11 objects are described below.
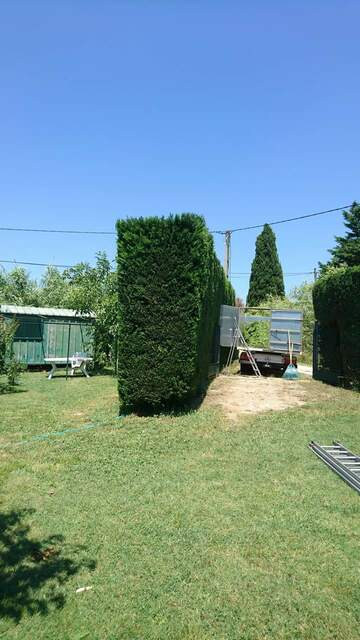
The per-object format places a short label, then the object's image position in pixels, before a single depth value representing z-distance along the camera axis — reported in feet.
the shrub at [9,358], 40.09
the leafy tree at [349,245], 104.73
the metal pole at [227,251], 78.54
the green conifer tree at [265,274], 113.50
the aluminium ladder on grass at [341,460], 16.02
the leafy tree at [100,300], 52.60
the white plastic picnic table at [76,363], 49.14
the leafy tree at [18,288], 109.47
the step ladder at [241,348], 48.01
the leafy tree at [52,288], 112.78
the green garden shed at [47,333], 57.06
